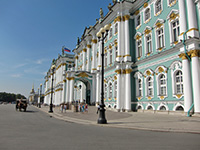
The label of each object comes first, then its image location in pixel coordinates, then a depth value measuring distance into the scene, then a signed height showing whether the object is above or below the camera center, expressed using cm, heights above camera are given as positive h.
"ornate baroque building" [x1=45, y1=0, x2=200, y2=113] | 1598 +480
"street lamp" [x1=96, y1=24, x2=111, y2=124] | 1220 -131
